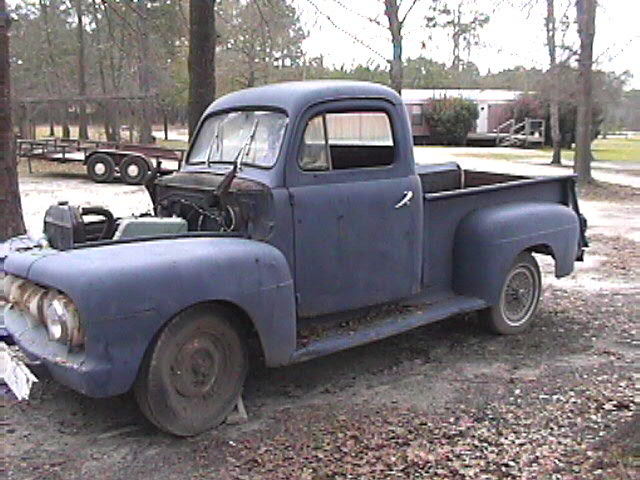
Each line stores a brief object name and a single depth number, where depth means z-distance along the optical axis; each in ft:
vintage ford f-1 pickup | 13.15
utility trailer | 64.75
